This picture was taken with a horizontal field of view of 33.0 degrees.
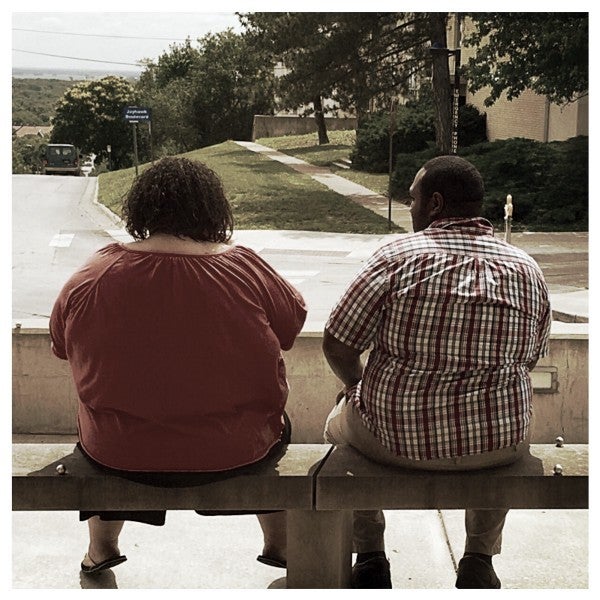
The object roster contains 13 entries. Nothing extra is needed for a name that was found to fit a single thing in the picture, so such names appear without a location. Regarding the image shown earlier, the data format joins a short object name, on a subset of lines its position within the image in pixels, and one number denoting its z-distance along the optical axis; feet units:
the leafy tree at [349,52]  81.10
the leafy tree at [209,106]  175.22
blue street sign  81.15
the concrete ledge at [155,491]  9.83
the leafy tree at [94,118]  192.44
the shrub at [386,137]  96.43
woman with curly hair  9.38
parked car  148.56
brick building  82.38
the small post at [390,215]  70.02
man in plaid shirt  9.27
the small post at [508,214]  43.35
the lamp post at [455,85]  62.44
